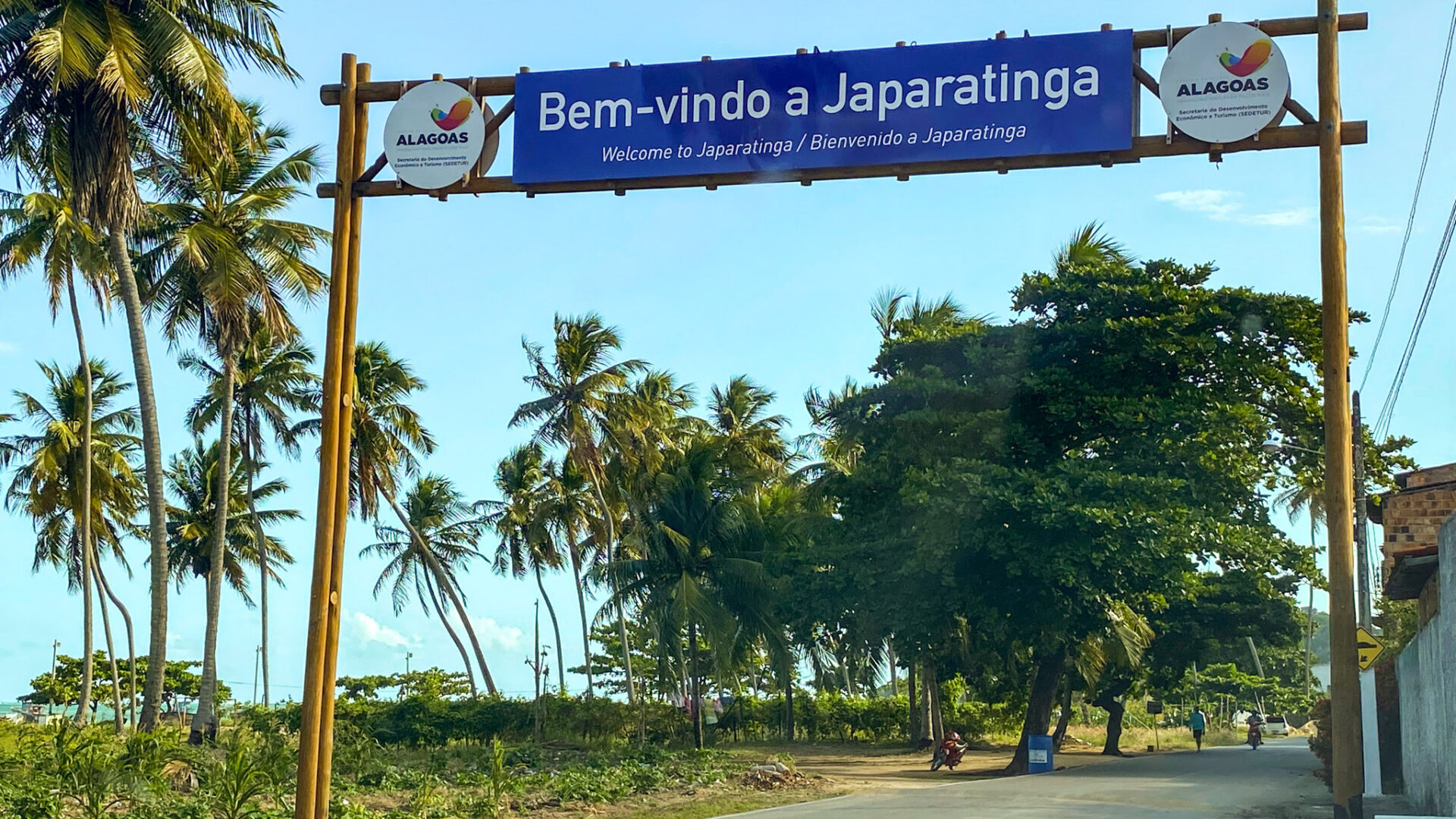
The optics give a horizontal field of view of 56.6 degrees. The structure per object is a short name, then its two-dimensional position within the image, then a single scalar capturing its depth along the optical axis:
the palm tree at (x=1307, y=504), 53.88
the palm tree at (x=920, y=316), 34.28
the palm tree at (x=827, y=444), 32.91
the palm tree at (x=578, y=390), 41.91
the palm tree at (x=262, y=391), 37.75
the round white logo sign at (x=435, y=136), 10.81
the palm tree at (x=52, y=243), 27.84
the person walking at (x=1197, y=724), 45.28
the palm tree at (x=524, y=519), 49.50
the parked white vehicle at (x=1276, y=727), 75.62
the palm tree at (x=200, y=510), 47.00
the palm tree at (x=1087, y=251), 32.34
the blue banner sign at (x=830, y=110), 9.85
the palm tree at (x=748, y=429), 46.25
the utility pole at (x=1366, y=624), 13.12
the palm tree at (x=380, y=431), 40.31
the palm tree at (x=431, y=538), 51.69
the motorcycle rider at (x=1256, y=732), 45.94
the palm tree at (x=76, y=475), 39.31
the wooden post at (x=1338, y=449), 9.00
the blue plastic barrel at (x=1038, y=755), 28.73
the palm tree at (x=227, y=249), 25.47
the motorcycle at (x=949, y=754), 30.39
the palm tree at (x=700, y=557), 37.34
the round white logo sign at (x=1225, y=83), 9.53
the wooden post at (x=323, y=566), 10.34
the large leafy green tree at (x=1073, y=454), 24.72
